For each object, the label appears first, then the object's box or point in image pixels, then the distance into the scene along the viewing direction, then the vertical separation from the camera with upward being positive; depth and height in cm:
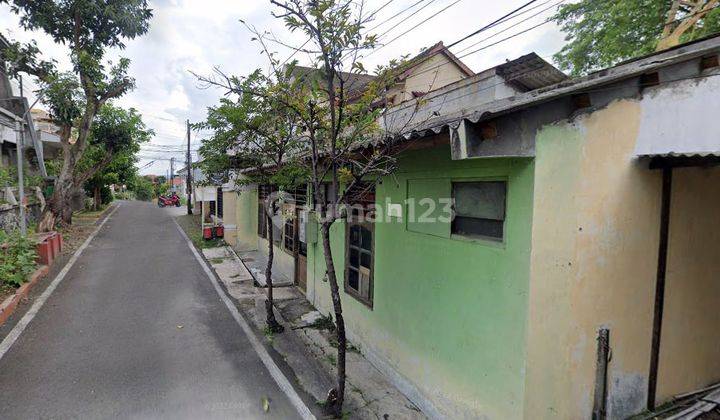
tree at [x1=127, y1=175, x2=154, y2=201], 5543 -25
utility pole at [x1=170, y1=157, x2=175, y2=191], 5519 +294
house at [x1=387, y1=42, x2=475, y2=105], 1254 +507
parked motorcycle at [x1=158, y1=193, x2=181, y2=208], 3774 -113
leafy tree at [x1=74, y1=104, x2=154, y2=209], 1748 +250
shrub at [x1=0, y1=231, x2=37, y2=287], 754 -157
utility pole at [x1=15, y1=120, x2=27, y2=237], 1018 +5
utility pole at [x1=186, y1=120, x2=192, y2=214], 2667 +17
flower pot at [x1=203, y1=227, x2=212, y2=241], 1550 -177
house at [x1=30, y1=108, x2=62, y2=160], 1694 +215
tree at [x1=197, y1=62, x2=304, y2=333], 439 +93
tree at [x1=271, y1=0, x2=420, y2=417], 357 +96
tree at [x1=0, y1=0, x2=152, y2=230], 1217 +432
